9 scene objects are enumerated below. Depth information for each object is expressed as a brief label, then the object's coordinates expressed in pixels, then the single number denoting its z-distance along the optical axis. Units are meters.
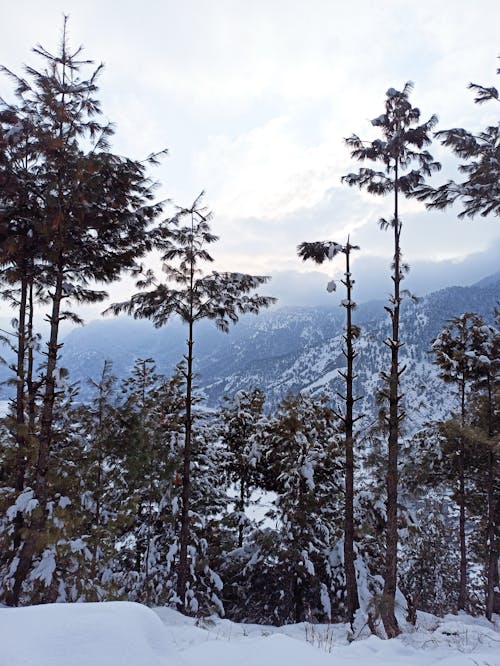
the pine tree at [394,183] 10.89
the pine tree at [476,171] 9.28
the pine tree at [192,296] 12.05
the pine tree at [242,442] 16.08
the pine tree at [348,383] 11.15
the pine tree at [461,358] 15.04
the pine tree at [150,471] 12.77
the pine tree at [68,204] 7.87
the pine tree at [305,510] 13.91
